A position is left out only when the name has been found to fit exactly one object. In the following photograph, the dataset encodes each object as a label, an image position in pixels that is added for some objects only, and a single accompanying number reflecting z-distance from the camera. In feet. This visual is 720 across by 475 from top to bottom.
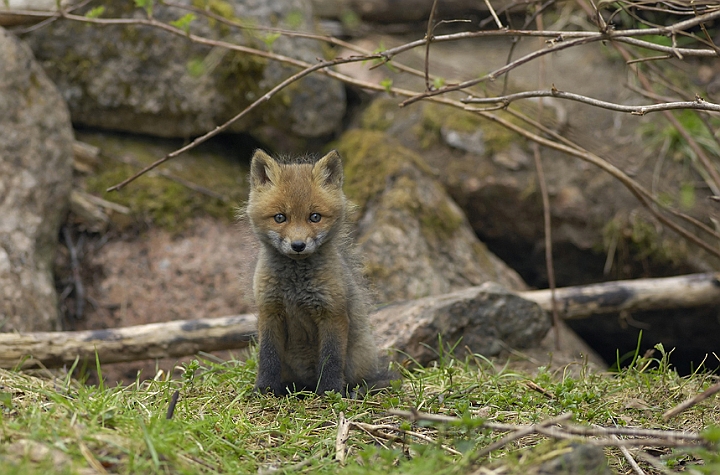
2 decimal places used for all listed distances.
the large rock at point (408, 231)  48.49
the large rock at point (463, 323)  38.24
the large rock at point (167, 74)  51.60
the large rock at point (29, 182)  40.96
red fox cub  28.02
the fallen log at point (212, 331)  35.40
